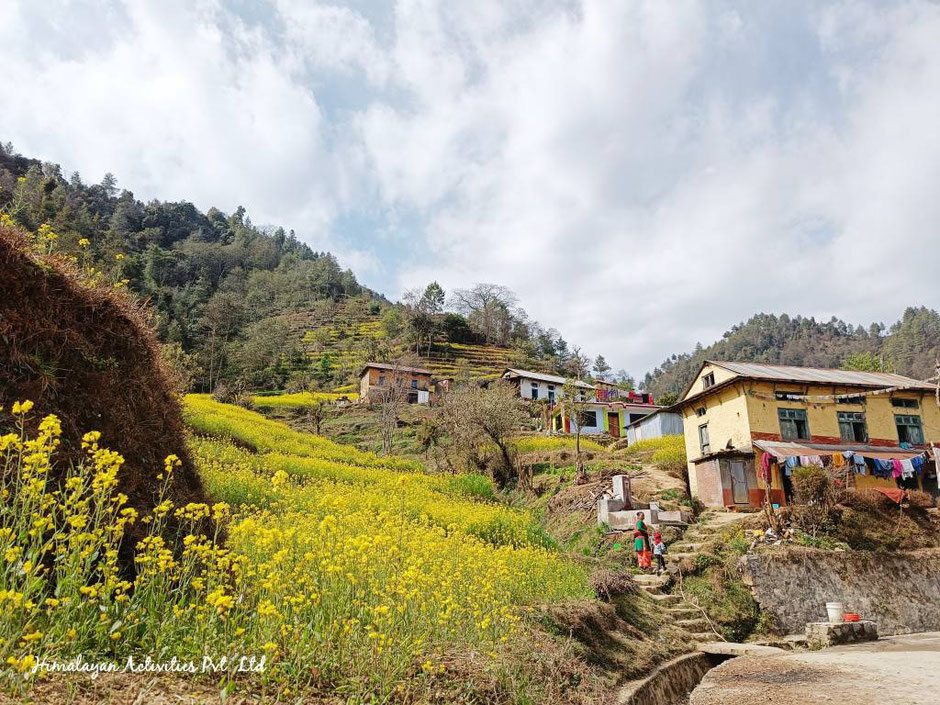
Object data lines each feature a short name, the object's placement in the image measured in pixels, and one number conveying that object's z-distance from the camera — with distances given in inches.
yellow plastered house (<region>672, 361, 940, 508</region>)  869.8
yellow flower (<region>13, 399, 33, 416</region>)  156.7
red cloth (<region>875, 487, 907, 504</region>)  747.4
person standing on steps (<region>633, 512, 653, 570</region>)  637.3
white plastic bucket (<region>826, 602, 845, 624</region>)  551.8
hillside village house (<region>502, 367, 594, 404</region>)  2119.8
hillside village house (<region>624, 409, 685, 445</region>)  1493.0
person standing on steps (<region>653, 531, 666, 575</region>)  628.7
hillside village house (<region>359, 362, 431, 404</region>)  2079.5
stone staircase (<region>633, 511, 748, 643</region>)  529.0
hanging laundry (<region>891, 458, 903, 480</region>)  849.5
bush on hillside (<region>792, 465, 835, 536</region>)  695.1
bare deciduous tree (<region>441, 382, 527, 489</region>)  1096.2
